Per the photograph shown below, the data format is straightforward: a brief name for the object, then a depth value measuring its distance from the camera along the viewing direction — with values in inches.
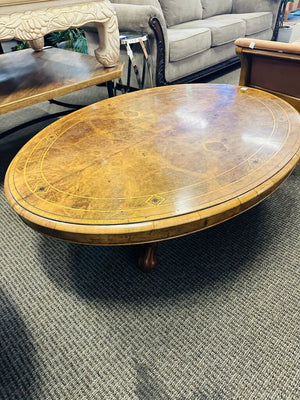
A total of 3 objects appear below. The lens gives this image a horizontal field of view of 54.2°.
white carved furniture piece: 47.9
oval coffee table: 25.6
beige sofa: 72.5
